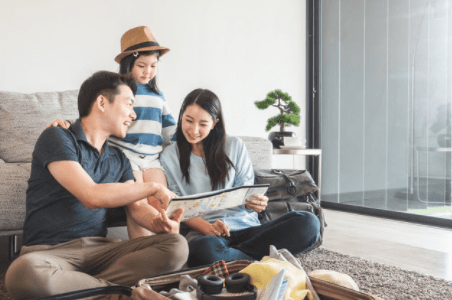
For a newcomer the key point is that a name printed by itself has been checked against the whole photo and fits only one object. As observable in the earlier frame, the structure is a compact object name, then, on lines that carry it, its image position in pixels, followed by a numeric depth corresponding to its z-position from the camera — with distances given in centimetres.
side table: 307
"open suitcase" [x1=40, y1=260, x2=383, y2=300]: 82
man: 114
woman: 162
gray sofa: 166
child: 173
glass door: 294
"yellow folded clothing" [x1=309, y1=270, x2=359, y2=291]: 109
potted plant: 308
